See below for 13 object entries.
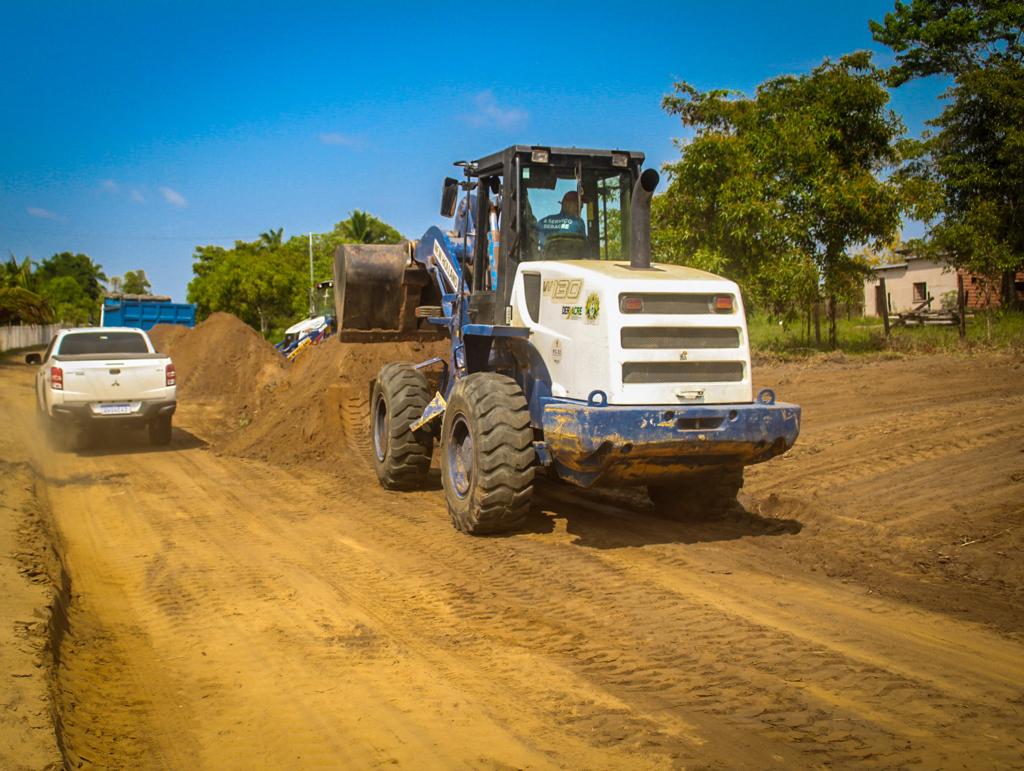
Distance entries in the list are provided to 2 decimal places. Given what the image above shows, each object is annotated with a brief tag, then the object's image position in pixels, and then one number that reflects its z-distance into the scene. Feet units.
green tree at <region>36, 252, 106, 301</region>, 314.96
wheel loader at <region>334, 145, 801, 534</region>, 23.86
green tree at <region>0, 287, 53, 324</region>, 152.79
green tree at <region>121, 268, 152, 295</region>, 362.33
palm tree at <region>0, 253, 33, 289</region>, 184.50
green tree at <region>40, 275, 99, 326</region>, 242.58
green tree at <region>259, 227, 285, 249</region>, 229.33
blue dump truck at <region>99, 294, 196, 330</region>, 110.83
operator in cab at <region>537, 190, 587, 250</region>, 28.02
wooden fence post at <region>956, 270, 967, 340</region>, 64.39
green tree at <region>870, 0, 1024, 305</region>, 78.02
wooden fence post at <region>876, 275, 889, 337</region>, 69.72
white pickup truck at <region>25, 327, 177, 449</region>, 46.98
